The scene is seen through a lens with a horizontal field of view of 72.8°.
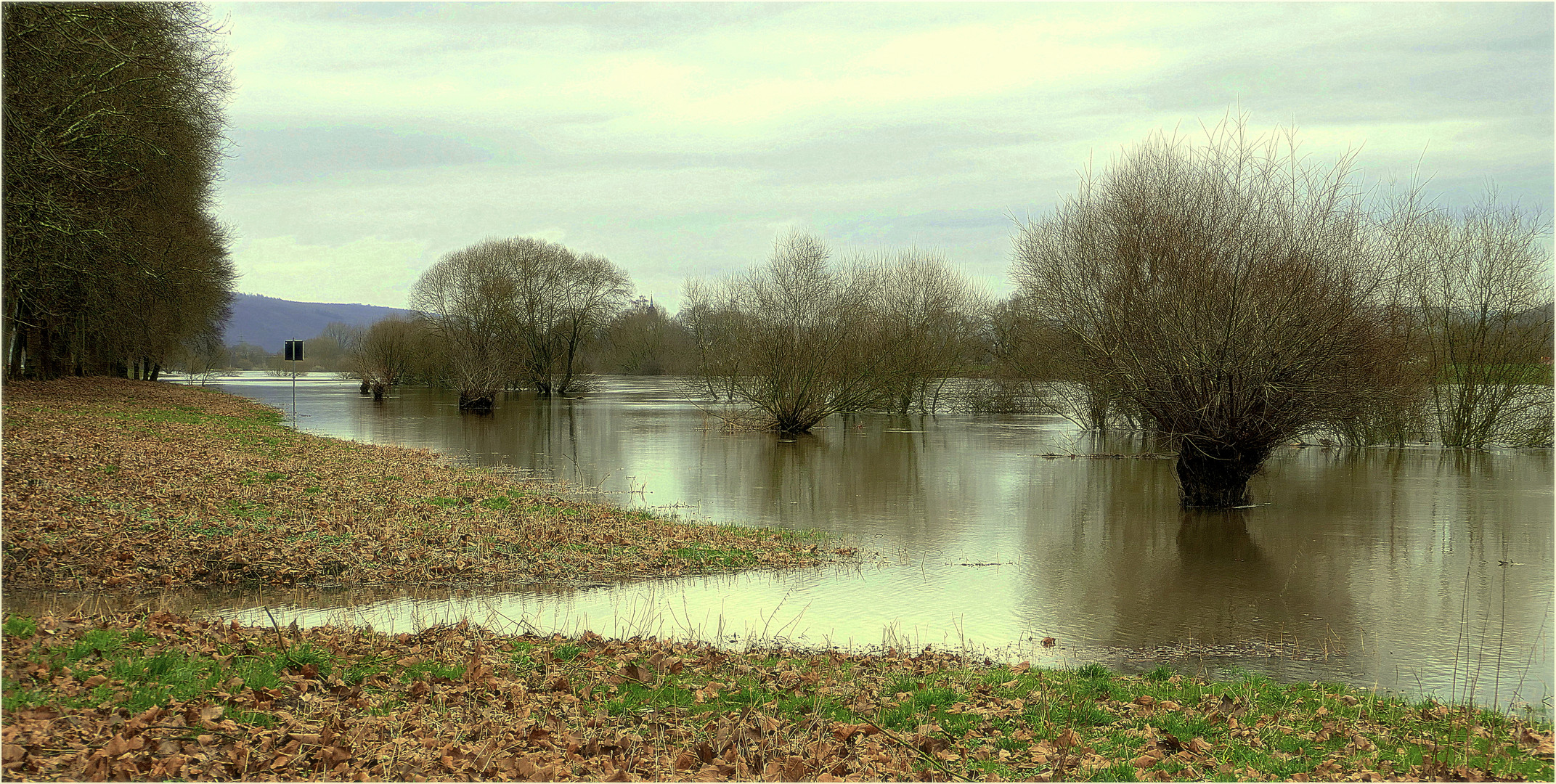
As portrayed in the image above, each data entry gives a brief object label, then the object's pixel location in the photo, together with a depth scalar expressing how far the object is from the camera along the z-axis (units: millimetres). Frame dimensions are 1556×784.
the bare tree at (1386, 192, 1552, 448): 33812
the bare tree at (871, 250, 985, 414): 53719
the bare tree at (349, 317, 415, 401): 73062
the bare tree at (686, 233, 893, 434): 38125
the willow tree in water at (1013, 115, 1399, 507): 17859
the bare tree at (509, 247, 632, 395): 78188
